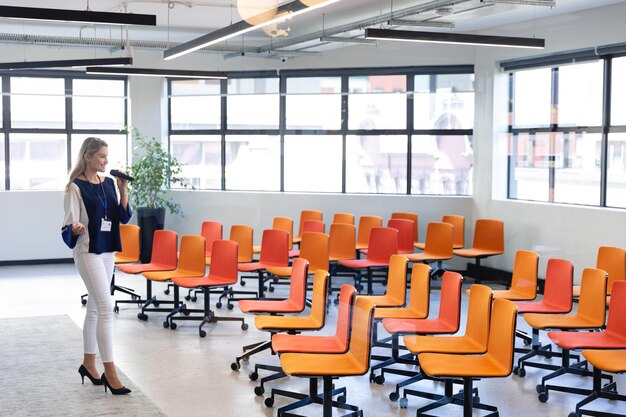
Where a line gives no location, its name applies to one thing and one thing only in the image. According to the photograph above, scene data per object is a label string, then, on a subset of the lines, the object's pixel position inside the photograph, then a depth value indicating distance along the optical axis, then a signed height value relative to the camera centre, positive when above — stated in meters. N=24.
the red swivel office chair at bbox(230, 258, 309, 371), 6.91 -1.12
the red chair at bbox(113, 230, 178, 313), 9.41 -0.98
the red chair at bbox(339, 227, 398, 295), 10.07 -0.95
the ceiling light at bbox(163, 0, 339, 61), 7.06 +1.43
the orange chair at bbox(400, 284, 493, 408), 5.74 -1.19
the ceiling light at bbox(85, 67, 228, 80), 11.13 +1.30
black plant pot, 13.08 -0.83
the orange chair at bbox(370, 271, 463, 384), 6.33 -1.17
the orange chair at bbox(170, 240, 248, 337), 8.62 -1.12
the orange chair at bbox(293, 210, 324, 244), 12.08 -0.64
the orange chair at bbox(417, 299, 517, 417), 5.19 -1.22
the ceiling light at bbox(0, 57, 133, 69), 10.45 +1.35
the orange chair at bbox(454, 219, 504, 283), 11.05 -0.90
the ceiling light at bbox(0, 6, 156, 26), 6.58 +1.23
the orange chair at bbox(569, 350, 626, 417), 5.42 -1.25
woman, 5.85 -0.44
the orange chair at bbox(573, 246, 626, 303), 7.98 -0.87
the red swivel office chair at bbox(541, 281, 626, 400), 5.94 -1.20
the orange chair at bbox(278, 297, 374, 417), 5.17 -1.22
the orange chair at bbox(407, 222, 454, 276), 10.84 -0.93
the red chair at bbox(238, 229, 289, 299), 9.71 -0.96
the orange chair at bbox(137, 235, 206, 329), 9.02 -1.04
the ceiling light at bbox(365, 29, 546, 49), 8.36 +1.37
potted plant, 13.07 -0.26
